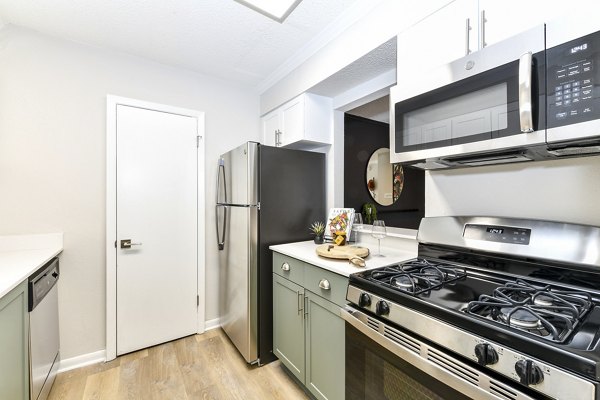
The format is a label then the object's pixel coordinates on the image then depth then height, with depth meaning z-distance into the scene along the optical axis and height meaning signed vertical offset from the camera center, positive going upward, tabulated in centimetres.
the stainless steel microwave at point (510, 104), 85 +36
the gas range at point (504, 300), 66 -35
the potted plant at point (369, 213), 264 -14
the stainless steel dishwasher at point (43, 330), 151 -83
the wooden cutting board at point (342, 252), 158 -32
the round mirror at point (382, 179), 284 +21
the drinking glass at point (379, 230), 163 -19
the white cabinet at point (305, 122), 236 +70
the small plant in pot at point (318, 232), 220 -27
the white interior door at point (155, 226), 229 -25
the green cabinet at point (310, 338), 145 -86
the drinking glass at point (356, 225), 212 -21
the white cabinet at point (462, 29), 104 +75
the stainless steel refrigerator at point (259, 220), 207 -17
